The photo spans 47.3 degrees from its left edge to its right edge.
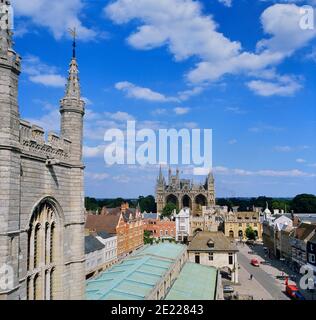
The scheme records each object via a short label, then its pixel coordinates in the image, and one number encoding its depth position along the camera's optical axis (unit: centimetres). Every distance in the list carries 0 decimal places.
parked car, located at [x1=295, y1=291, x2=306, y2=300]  4200
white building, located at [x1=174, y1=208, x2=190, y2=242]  9950
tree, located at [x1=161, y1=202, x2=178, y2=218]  13250
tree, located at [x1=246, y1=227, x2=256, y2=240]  10124
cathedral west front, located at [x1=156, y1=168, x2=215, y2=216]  15262
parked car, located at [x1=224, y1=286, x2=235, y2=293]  4497
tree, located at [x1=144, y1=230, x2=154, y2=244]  8539
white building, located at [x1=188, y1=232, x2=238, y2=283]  5091
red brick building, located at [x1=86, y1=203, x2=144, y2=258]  6444
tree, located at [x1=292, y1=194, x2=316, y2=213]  13479
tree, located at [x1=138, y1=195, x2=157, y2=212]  17152
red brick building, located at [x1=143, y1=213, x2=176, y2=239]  9962
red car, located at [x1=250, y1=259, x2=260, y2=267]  6456
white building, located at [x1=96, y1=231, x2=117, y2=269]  5569
